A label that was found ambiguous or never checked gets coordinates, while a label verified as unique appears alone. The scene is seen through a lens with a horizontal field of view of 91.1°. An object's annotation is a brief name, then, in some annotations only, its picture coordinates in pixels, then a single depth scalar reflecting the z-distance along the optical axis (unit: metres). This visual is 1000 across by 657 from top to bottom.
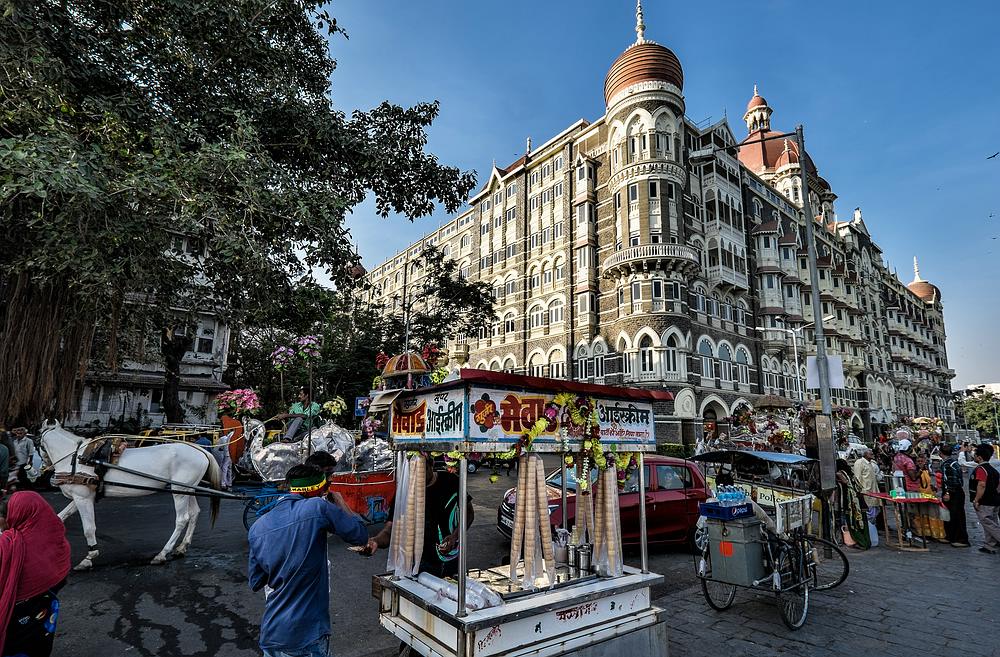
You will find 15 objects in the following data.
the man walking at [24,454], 11.04
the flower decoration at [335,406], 12.66
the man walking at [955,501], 10.18
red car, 8.63
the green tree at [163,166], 5.87
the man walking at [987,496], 9.52
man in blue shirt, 3.33
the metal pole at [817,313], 10.55
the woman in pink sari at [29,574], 3.47
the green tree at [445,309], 23.95
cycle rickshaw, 5.90
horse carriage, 9.69
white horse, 7.42
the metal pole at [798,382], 37.78
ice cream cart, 3.79
